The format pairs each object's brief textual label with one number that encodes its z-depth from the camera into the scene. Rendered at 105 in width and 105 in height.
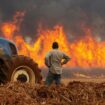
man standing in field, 16.30
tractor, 16.80
